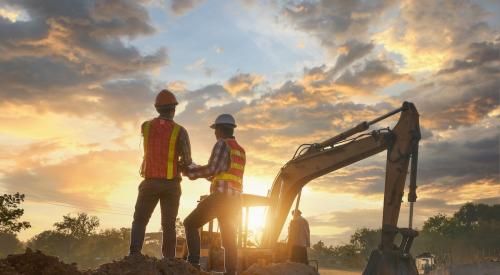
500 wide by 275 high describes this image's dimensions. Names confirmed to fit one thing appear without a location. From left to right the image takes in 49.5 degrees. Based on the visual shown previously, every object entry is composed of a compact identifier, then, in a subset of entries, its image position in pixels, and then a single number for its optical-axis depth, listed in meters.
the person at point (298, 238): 13.34
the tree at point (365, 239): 58.98
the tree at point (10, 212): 16.38
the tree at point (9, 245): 81.06
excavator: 12.38
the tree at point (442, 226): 65.94
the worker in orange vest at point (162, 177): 6.01
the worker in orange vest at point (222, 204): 6.56
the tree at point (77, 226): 70.38
